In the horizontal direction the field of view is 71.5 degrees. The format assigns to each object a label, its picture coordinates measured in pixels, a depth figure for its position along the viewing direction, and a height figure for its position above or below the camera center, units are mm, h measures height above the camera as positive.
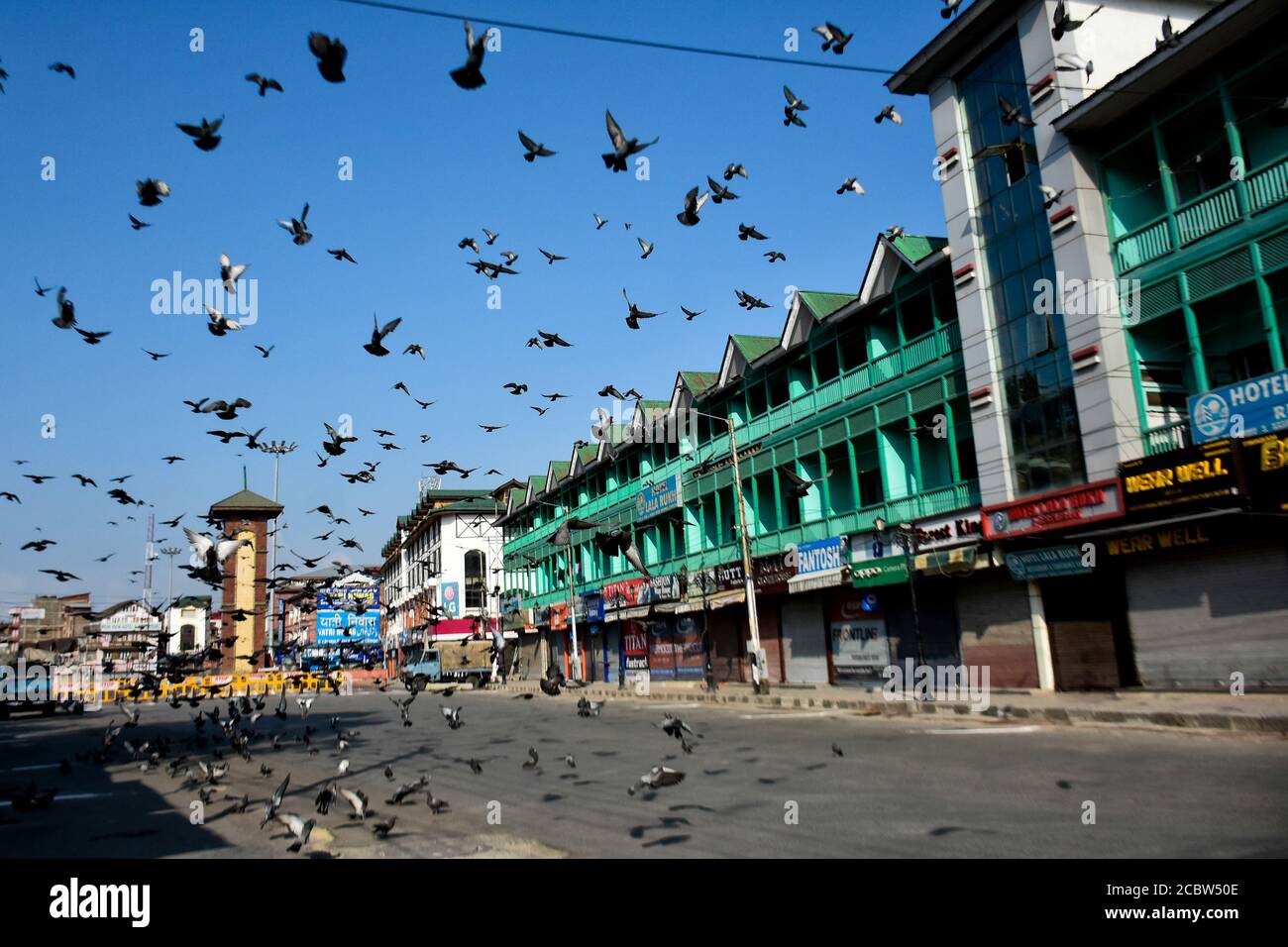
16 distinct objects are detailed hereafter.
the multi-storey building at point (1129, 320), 17922 +6275
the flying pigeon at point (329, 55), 8148 +5374
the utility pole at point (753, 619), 29562 +144
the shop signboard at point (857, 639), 29316 -769
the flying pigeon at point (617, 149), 9812 +5241
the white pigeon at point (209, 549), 15656 +1973
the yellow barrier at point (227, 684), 57781 -1577
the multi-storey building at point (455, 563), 79938 +7613
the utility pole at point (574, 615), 49438 +1162
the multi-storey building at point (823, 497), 26172 +4565
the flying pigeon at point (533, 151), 10938 +5880
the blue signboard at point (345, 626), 71812 +2119
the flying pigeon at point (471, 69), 7918 +5027
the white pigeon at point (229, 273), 11745 +5060
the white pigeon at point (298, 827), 7340 -1406
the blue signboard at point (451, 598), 80812 +4210
